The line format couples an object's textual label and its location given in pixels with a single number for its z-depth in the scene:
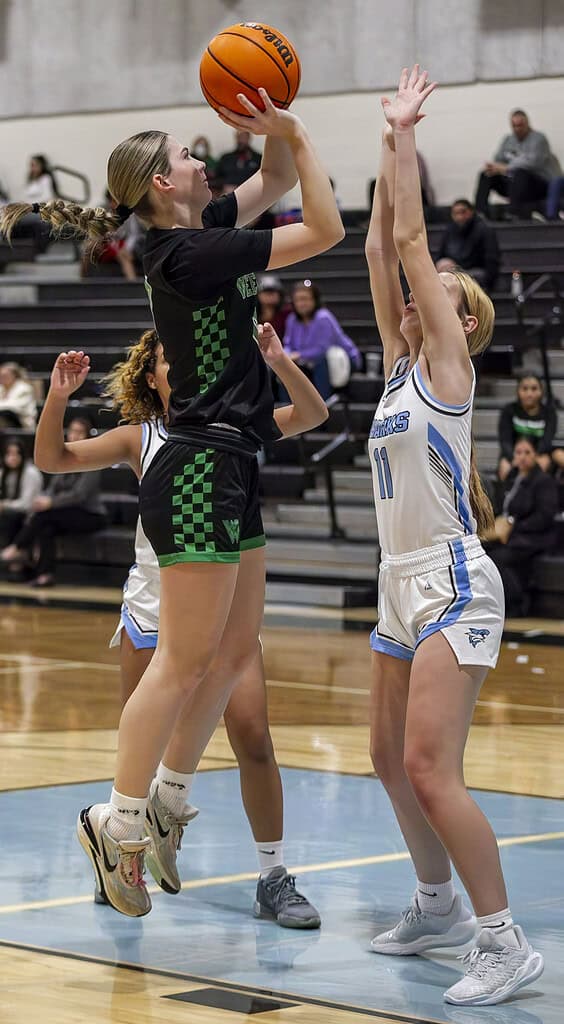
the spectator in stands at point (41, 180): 19.55
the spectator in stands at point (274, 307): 14.25
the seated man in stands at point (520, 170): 16.06
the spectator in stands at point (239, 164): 16.94
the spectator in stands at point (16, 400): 15.16
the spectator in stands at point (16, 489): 14.20
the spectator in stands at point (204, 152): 17.67
